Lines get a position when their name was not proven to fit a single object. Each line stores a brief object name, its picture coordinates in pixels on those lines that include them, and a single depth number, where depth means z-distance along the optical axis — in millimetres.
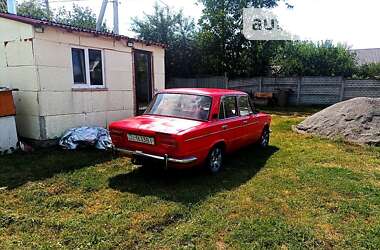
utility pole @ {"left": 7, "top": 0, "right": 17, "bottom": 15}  9945
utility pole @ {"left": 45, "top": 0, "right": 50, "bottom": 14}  25712
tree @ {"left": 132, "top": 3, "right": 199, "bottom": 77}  23281
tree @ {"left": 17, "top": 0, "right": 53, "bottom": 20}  29016
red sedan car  4988
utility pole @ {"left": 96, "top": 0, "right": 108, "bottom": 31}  15095
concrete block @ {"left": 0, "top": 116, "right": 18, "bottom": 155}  6789
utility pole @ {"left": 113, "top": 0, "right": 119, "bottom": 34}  15594
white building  7121
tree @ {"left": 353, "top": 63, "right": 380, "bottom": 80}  20878
